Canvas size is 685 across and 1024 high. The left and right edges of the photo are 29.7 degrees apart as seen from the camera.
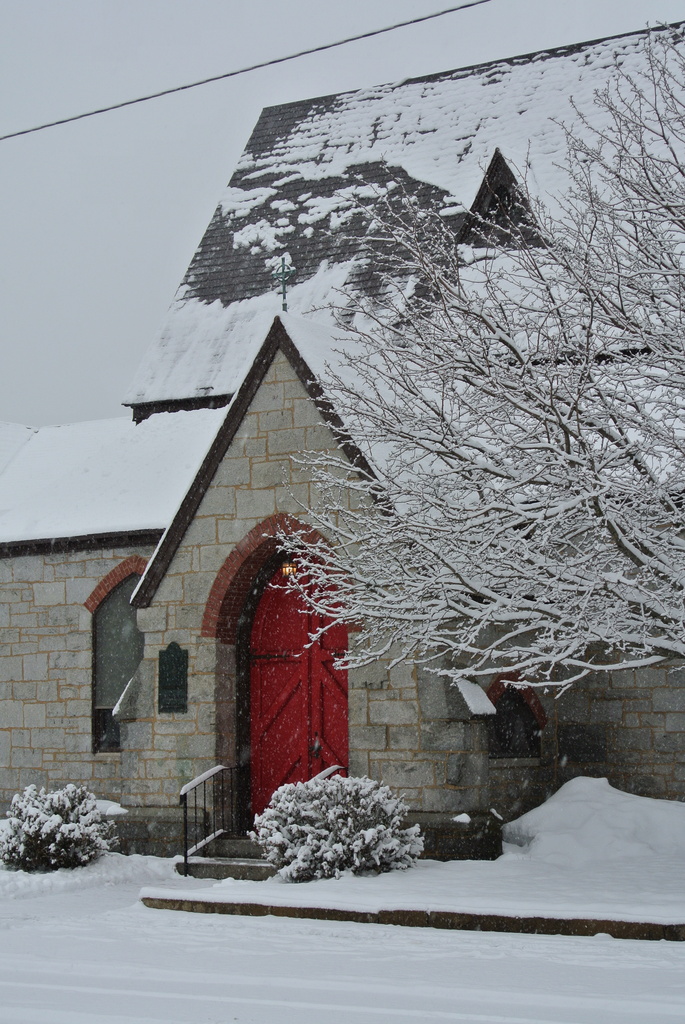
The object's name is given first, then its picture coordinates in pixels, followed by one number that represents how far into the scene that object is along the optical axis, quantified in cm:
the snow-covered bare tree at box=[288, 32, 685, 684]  975
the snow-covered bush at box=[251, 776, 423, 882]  1102
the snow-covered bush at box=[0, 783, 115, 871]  1288
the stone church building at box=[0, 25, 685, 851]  1330
